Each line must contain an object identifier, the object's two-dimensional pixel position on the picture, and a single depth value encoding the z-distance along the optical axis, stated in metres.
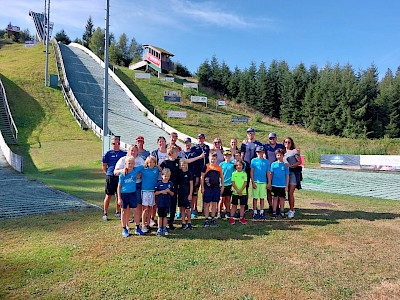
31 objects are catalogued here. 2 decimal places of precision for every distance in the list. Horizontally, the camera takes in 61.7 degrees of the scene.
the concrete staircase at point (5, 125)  21.89
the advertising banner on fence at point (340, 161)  22.42
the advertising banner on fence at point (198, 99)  43.00
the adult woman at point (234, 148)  7.90
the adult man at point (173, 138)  7.40
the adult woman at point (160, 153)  7.20
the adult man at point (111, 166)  7.23
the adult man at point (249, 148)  8.13
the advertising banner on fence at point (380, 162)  20.67
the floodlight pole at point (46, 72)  33.62
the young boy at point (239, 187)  7.36
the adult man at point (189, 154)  7.30
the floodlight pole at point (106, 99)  16.11
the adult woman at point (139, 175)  6.46
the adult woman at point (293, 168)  7.97
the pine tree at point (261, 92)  58.05
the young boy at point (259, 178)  7.64
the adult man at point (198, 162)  7.56
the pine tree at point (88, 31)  101.00
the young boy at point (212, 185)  7.02
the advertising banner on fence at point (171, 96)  41.00
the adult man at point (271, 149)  8.16
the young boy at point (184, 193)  6.79
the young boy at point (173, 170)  6.78
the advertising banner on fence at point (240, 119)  38.08
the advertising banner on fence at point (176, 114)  36.46
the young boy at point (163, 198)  6.36
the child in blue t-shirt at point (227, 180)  7.55
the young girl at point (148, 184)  6.46
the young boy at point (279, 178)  7.81
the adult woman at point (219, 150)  7.80
